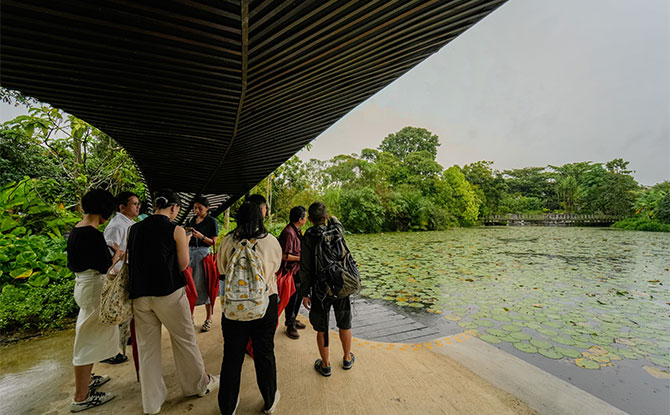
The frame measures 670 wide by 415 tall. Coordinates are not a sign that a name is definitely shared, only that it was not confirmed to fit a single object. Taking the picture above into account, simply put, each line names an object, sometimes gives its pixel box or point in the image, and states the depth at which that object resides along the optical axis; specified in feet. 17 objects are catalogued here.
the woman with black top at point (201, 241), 9.83
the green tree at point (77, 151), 12.58
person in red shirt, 9.12
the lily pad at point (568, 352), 10.18
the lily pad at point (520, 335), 11.47
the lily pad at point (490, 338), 11.10
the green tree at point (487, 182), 100.53
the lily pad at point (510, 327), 12.26
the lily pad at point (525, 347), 10.52
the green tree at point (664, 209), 64.39
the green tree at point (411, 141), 131.64
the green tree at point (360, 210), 58.08
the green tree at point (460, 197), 79.71
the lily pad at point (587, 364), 9.52
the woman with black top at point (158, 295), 5.92
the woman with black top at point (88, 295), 6.15
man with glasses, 8.07
